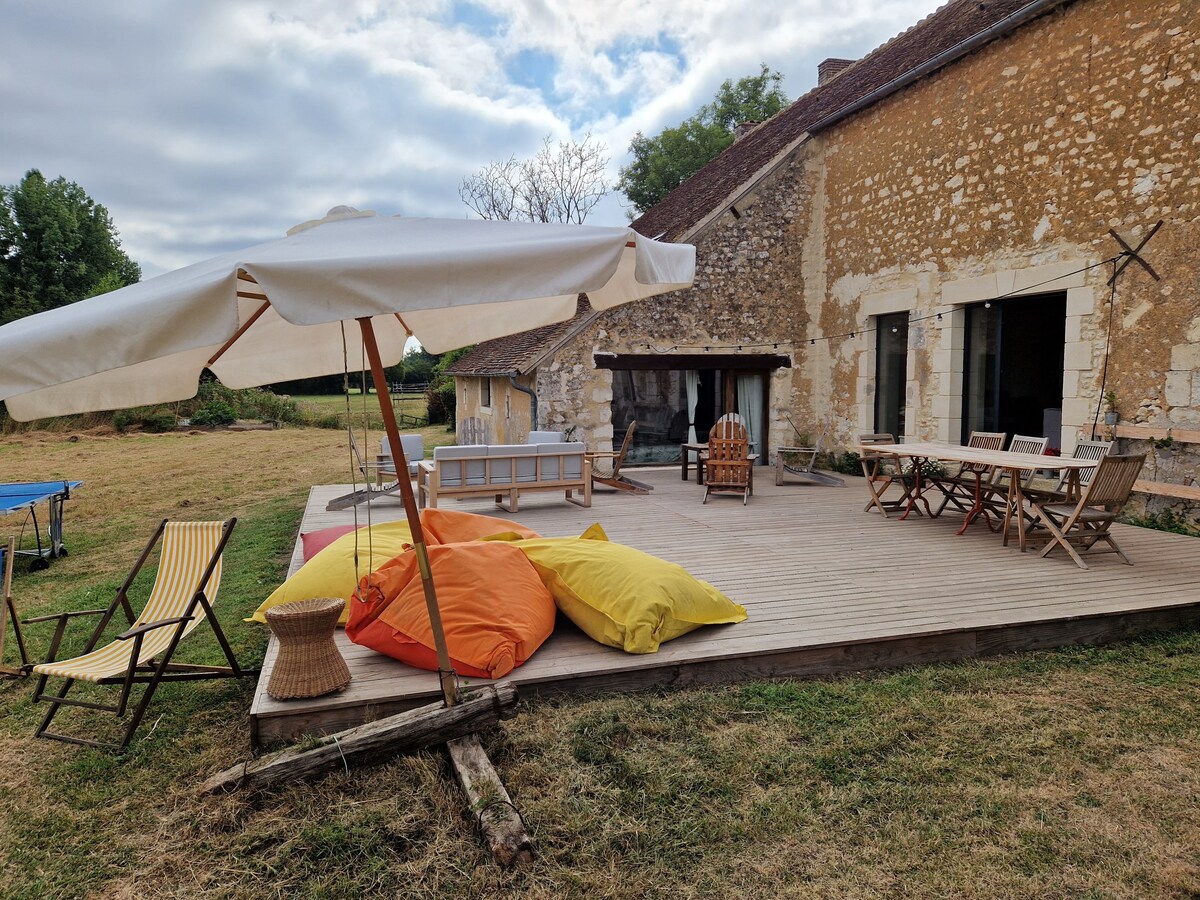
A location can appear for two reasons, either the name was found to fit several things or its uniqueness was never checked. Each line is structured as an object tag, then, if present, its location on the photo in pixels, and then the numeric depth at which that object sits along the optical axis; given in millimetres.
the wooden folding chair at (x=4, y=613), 3945
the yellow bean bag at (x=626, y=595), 3895
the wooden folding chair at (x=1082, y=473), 6309
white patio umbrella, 2438
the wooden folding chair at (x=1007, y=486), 6883
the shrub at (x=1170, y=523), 7059
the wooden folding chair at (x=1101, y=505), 5559
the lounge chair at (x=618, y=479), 10055
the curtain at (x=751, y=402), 12719
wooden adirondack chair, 9148
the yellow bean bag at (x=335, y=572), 4305
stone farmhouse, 7293
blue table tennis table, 7431
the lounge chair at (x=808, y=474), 10484
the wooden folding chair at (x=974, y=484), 6914
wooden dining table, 6090
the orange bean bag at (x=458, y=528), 4789
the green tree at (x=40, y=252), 31938
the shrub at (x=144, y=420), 24219
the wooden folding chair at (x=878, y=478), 7871
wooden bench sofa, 8297
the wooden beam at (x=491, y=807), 2484
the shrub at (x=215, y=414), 25625
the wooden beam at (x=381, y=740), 2848
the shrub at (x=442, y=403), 26688
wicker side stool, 3299
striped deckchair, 3379
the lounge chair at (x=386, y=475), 8609
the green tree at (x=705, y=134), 25797
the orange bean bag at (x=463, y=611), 3604
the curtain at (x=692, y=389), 12656
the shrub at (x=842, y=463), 11750
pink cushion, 5621
